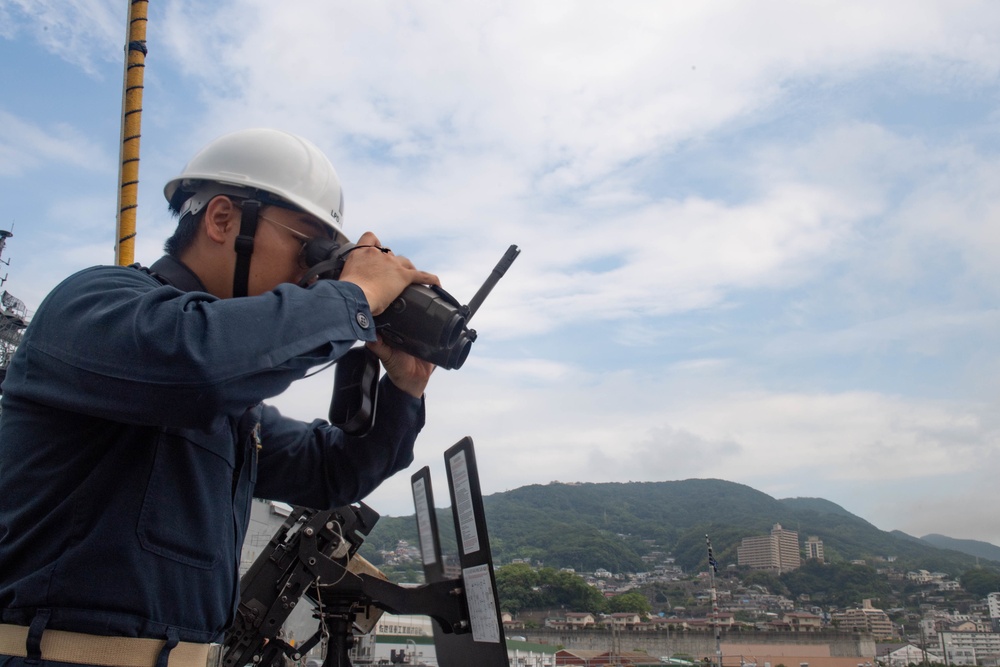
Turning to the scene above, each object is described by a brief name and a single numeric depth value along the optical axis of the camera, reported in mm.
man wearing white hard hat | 1235
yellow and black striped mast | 2871
